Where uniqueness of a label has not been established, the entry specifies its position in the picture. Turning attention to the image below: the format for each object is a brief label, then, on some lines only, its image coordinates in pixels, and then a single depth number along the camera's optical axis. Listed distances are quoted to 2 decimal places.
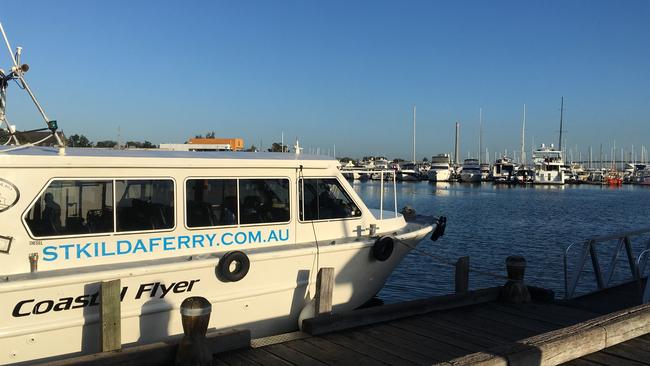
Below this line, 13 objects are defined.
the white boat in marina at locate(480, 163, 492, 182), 104.38
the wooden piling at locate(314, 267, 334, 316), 7.27
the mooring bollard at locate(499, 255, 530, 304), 8.88
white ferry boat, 6.07
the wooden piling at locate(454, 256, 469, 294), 9.24
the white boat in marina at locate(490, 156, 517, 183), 95.96
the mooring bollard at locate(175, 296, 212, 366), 5.35
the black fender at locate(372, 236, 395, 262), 8.52
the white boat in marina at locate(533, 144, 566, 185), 90.75
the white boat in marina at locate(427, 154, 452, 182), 96.56
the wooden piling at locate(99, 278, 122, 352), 5.85
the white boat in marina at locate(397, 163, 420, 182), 105.38
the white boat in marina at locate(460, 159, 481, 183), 96.56
